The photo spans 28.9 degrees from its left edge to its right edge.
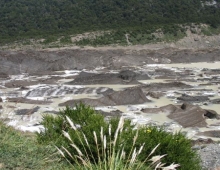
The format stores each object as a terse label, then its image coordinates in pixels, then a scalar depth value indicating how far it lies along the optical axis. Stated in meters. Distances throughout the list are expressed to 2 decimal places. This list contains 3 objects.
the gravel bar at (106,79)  39.56
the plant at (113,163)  4.22
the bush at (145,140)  7.48
